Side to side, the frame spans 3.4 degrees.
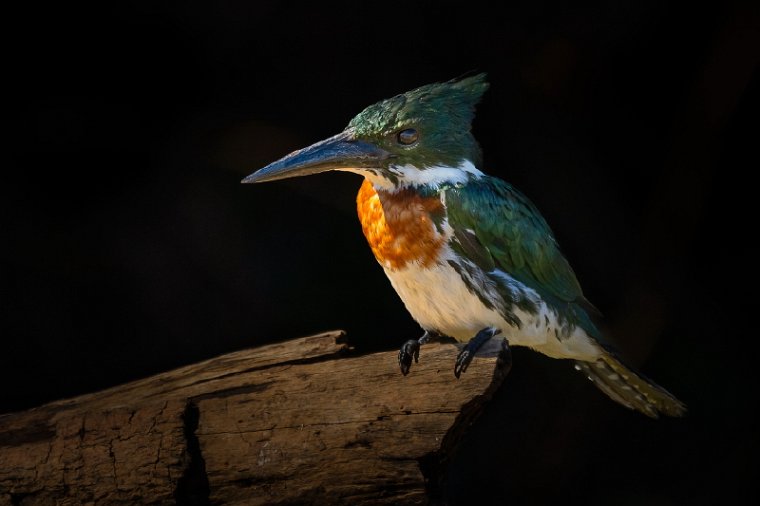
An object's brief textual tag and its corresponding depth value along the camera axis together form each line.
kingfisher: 6.65
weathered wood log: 6.61
